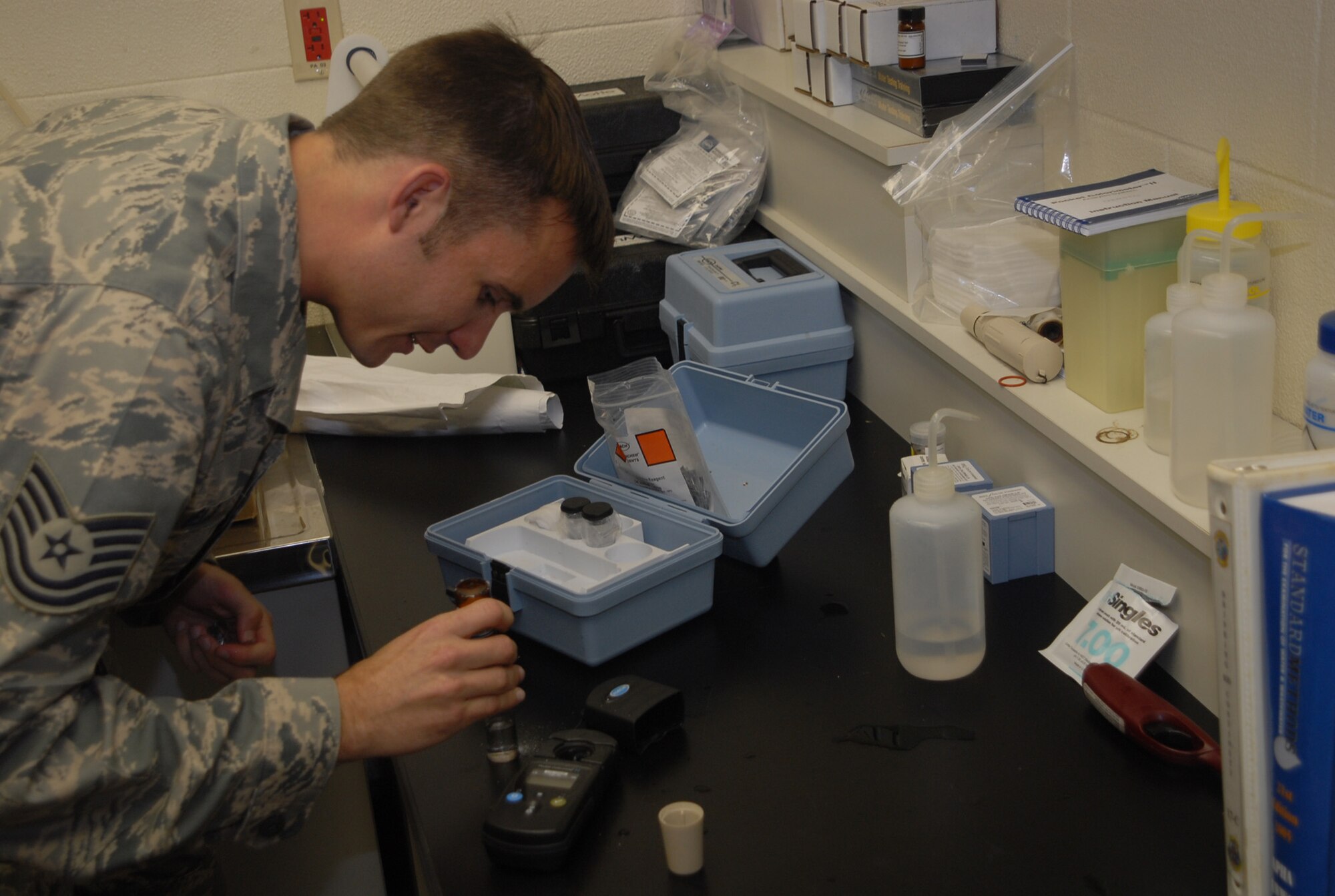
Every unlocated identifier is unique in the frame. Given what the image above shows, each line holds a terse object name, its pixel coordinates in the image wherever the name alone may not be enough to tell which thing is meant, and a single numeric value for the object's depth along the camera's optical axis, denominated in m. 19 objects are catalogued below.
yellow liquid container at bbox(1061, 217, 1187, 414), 1.21
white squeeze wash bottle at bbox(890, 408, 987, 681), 1.17
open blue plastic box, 1.25
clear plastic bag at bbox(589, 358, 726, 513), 1.44
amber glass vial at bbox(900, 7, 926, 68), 1.62
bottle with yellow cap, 1.11
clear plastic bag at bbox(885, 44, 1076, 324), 1.49
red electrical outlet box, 2.33
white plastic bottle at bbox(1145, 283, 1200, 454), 1.16
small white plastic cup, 0.96
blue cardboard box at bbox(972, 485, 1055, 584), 1.33
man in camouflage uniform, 0.85
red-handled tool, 1.04
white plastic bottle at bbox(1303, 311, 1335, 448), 0.96
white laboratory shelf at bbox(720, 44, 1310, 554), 1.17
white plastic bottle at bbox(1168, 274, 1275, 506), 1.03
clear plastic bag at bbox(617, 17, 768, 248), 2.14
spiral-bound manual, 1.18
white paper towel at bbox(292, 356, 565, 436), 1.82
